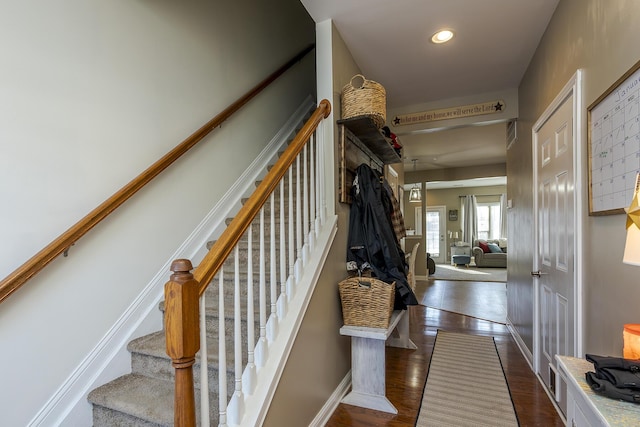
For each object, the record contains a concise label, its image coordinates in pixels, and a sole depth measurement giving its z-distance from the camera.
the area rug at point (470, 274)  7.56
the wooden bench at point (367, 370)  2.07
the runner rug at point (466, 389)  1.97
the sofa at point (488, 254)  9.28
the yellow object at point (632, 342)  0.94
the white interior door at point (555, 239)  1.82
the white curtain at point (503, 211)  10.47
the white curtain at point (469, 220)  10.64
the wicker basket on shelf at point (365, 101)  2.11
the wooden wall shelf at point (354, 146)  2.23
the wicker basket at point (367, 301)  2.01
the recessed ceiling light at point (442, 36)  2.30
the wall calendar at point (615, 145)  1.20
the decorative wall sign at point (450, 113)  3.27
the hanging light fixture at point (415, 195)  7.44
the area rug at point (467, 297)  4.48
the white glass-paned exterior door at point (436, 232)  11.09
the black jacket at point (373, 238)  2.21
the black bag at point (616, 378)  0.80
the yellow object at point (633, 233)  0.77
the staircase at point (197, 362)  1.40
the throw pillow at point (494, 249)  9.47
